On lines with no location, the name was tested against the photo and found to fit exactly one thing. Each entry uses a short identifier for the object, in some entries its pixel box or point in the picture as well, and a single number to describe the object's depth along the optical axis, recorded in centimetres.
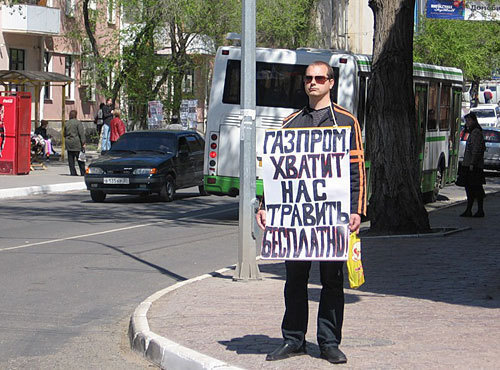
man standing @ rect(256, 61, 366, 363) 678
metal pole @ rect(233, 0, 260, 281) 1075
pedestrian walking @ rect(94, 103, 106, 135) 3691
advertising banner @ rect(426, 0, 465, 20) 4604
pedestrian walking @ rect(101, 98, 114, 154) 3284
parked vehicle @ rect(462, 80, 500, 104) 8425
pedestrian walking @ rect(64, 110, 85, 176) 2987
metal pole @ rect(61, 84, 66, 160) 3572
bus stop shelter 3325
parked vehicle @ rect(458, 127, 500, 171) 3638
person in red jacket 3094
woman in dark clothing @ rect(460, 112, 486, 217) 1898
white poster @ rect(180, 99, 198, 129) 4288
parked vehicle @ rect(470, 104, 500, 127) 6331
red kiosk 2956
